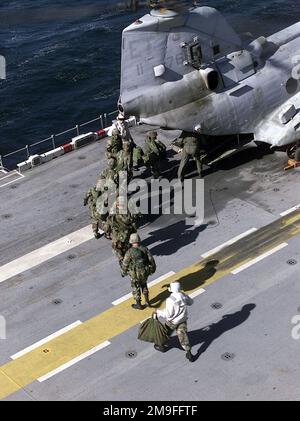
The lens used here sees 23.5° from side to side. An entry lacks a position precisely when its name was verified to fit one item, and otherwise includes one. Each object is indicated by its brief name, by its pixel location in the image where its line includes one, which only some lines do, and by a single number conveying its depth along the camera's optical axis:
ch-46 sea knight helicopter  23.77
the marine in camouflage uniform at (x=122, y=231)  20.25
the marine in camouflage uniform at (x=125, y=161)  24.00
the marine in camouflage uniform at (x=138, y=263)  18.64
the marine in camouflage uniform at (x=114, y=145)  25.02
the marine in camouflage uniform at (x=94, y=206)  22.25
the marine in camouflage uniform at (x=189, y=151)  24.81
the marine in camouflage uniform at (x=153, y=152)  25.05
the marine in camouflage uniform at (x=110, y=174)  22.66
